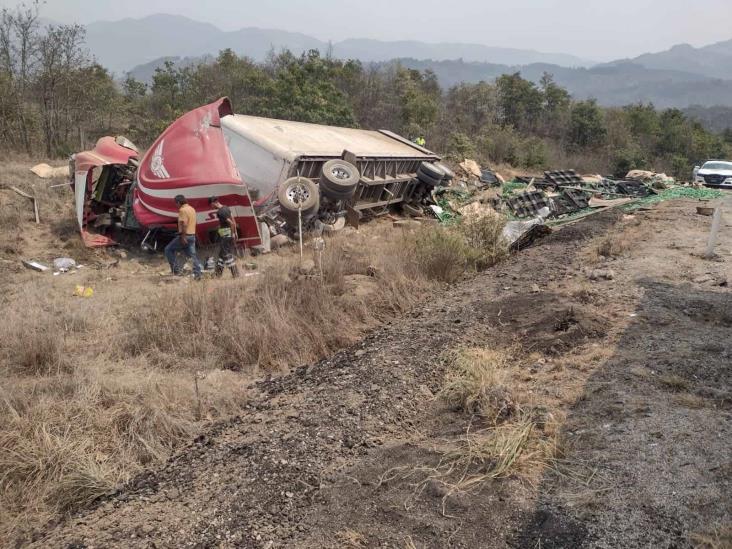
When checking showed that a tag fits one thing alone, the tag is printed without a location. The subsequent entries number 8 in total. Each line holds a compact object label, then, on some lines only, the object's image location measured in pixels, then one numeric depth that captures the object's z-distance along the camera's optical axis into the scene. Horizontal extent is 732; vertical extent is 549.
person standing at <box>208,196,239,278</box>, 8.17
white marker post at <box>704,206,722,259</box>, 7.86
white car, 18.64
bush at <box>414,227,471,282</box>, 7.66
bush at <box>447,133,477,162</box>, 22.58
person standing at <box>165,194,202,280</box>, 8.12
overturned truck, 8.95
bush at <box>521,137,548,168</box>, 26.50
